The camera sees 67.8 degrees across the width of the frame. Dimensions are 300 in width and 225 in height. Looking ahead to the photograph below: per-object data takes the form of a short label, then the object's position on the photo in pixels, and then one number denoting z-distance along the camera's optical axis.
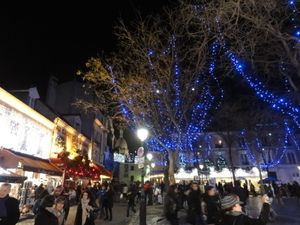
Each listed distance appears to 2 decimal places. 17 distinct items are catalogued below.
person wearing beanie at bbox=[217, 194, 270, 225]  2.85
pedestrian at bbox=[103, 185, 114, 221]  11.55
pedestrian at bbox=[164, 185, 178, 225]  7.52
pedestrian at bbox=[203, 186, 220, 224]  6.54
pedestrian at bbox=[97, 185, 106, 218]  11.78
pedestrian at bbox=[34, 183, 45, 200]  12.33
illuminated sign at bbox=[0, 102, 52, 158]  11.70
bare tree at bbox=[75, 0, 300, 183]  6.80
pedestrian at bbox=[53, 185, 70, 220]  7.36
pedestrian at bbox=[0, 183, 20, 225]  4.14
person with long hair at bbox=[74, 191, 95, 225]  5.86
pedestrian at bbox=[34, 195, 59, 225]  3.51
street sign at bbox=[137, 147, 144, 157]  9.15
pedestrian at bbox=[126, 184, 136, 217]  13.23
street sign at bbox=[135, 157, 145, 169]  9.04
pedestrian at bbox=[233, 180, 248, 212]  9.03
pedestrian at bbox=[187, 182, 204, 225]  7.57
